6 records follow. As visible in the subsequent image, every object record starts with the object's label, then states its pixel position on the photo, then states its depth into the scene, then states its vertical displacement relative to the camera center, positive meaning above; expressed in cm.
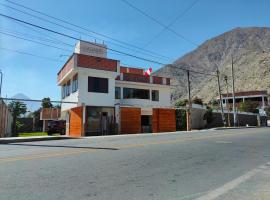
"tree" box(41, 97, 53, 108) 4881 +379
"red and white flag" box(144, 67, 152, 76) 2598 +716
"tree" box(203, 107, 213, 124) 2636 +25
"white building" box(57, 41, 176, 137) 1786 +212
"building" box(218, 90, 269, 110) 6169 +772
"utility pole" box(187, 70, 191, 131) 2225 -11
